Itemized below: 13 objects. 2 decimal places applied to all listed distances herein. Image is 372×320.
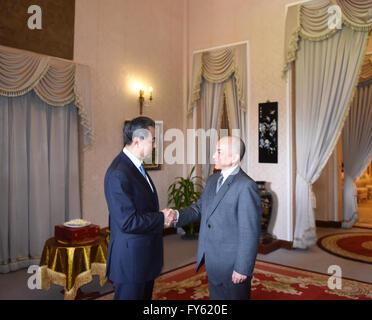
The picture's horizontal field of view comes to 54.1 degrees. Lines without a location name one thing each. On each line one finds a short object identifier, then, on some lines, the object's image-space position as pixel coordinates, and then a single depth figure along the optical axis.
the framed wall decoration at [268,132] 5.71
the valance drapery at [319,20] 4.80
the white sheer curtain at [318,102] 5.04
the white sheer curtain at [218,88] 6.07
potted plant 6.23
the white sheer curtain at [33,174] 4.36
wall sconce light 6.02
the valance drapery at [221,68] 6.04
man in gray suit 2.16
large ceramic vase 5.55
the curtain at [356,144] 7.35
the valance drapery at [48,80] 4.26
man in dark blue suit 2.05
